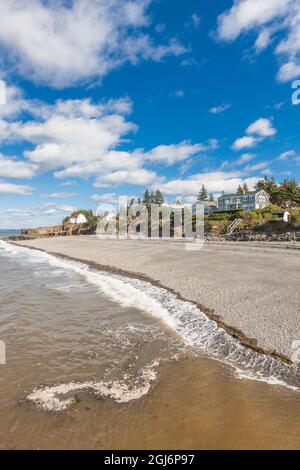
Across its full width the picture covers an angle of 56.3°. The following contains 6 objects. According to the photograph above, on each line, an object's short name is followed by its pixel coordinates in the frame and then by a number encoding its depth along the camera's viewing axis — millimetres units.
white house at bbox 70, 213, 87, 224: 126394
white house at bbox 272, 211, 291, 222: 44438
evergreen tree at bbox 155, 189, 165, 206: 101000
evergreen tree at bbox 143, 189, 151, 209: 101975
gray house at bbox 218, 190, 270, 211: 75125
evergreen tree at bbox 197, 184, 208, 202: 108875
